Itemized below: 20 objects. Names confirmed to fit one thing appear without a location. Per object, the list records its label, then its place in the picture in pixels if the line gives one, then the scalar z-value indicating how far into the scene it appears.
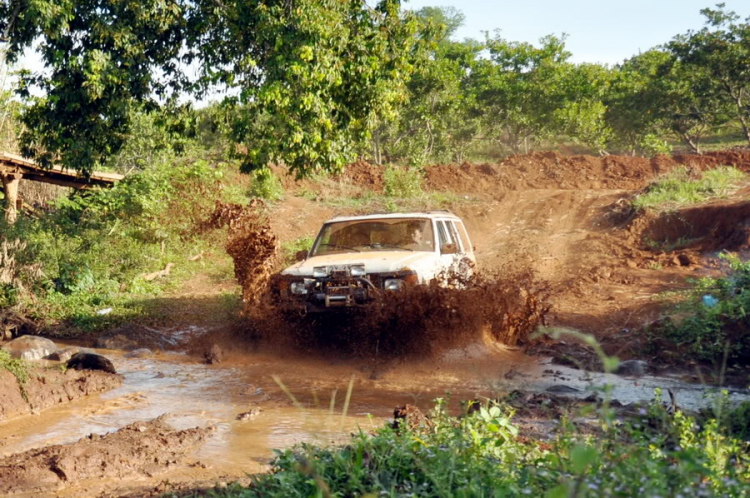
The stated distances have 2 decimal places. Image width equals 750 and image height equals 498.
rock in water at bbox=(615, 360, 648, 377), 9.01
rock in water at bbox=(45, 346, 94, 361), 10.33
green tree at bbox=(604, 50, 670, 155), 35.69
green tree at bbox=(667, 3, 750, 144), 28.47
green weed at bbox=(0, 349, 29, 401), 7.75
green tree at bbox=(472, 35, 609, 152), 37.56
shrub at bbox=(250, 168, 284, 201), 22.78
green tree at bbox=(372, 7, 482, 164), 30.89
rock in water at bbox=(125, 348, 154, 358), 10.71
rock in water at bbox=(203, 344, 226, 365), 10.07
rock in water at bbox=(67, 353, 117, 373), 9.16
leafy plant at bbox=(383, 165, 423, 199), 25.37
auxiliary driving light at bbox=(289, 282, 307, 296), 9.09
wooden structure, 14.96
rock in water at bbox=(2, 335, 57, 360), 10.47
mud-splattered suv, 8.81
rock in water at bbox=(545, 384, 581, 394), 7.86
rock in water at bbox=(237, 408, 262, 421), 7.04
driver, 9.72
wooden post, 15.23
